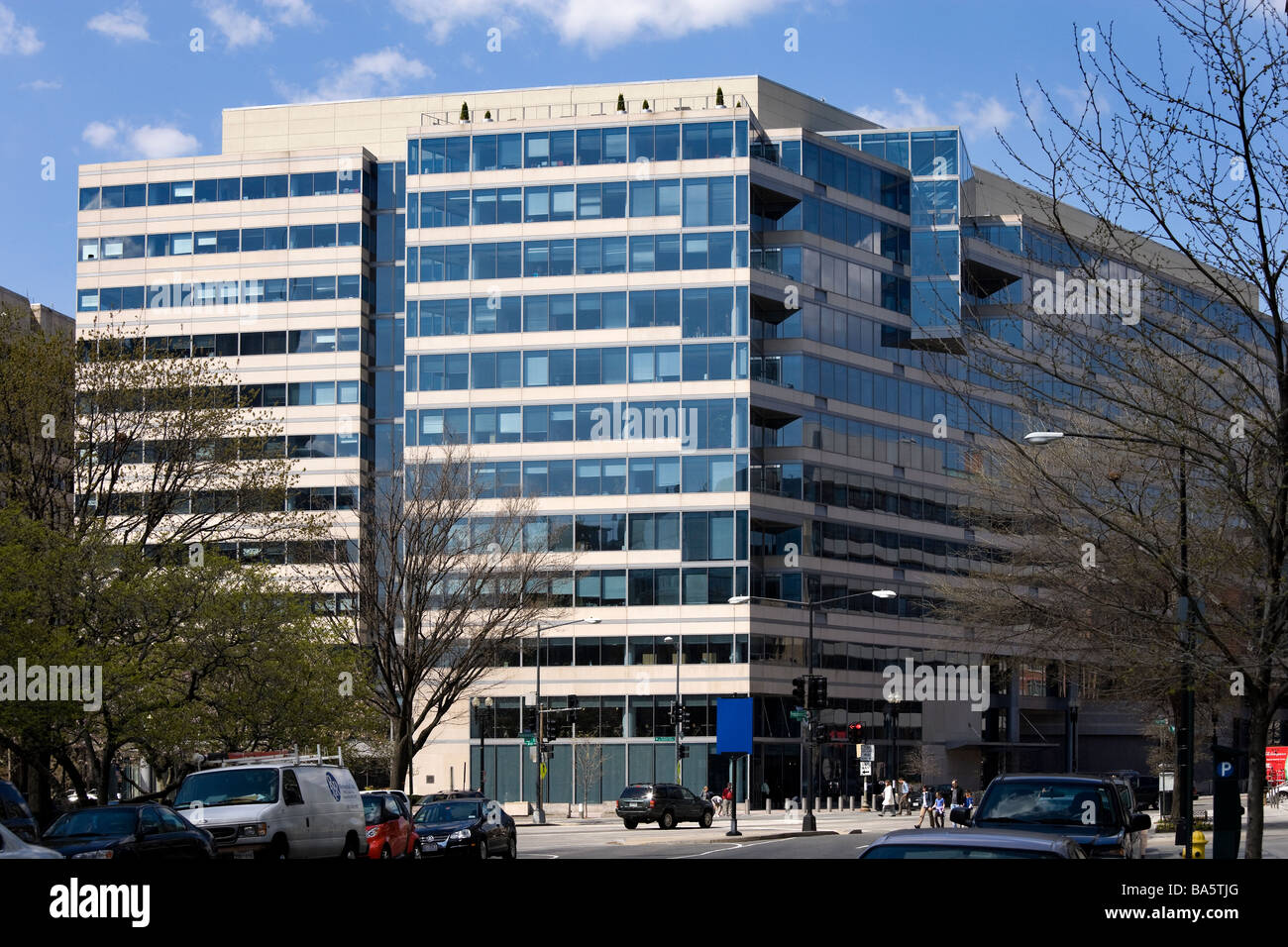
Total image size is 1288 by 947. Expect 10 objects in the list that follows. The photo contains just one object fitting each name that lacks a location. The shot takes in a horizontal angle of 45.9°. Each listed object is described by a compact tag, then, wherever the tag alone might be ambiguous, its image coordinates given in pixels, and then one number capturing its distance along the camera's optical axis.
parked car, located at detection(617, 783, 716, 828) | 56.44
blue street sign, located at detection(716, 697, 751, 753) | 71.31
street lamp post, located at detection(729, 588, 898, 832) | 50.03
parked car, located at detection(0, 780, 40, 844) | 22.45
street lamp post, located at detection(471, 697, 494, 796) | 76.63
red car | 27.56
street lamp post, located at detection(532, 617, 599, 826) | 64.79
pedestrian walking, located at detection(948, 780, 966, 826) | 52.81
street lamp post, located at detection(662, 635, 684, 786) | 65.57
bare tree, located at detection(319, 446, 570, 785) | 50.44
